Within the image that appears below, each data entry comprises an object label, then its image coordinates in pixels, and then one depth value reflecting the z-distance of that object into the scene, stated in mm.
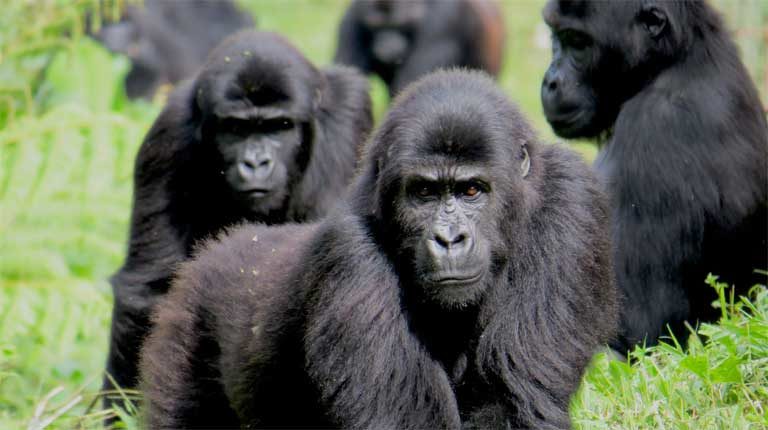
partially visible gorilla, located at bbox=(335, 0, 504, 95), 32000
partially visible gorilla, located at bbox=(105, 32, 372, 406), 14695
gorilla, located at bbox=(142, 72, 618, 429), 9633
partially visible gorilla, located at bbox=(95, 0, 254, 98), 37719
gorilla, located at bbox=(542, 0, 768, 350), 13266
